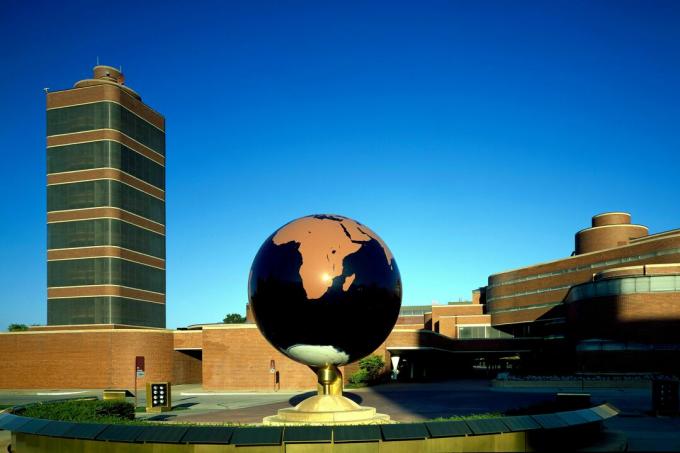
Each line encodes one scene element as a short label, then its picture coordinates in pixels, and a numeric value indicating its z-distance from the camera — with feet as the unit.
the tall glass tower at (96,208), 216.74
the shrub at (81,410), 53.47
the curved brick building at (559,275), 252.83
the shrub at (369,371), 152.25
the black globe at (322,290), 49.57
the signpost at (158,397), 90.84
